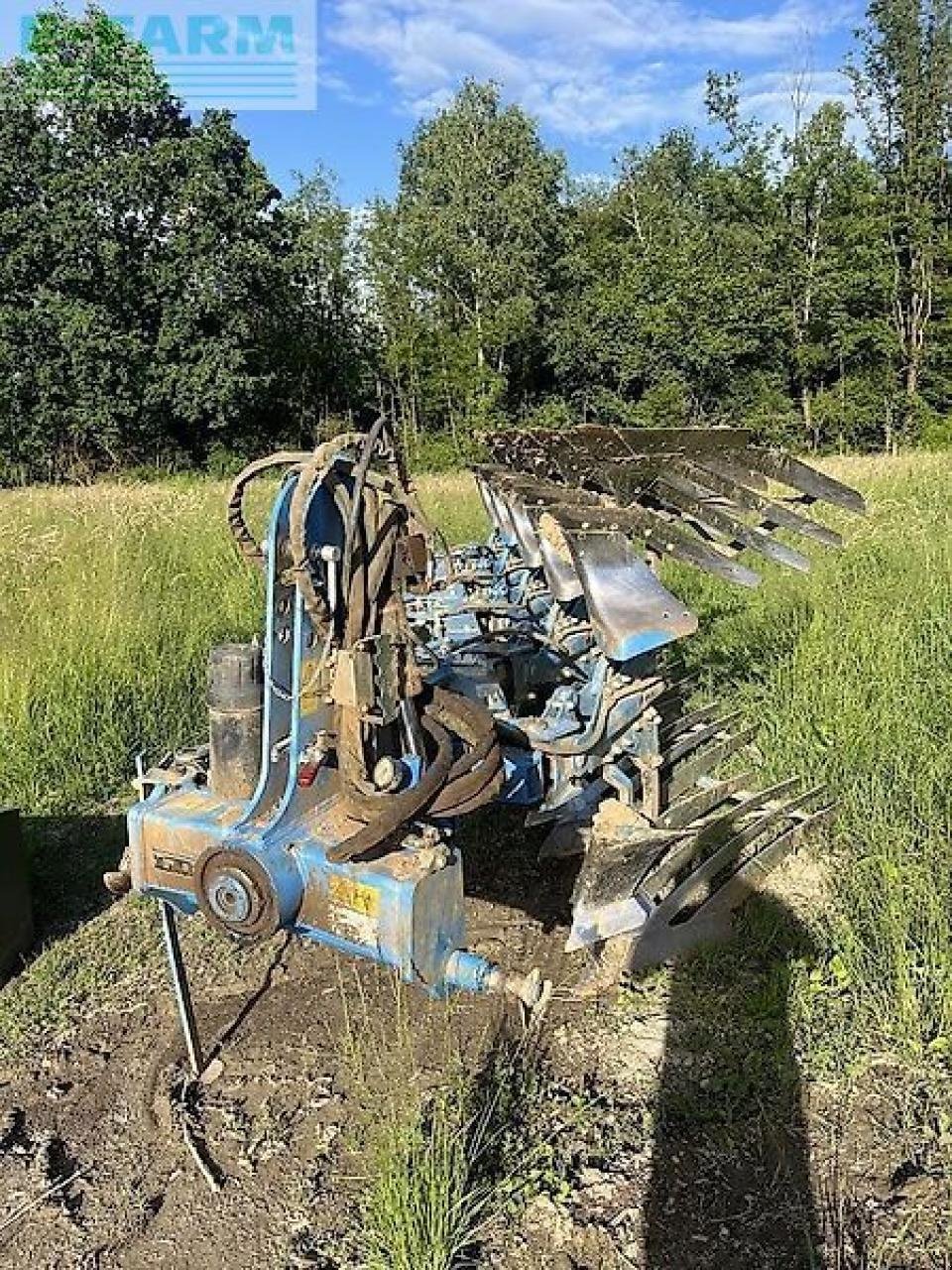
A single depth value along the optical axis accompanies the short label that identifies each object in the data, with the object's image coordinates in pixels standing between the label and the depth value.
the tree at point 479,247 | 28.52
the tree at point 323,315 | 28.44
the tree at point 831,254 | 27.17
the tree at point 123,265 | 24.22
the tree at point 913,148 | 27.39
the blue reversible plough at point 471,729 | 2.13
